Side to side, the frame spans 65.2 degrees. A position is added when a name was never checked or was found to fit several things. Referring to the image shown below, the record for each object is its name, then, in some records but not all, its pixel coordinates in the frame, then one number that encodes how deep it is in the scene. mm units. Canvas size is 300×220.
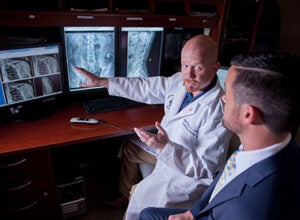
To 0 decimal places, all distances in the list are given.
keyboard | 1581
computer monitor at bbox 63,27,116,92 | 1533
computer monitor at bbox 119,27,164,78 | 1693
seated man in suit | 716
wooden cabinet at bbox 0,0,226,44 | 1291
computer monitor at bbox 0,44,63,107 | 1289
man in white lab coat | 1182
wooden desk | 1215
